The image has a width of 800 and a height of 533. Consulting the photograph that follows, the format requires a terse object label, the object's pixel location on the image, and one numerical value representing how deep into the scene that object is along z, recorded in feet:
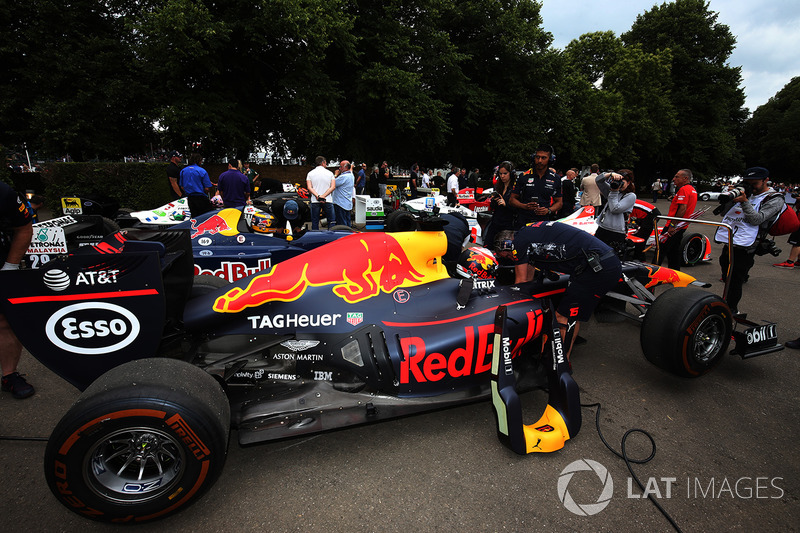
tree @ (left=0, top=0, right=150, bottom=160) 52.70
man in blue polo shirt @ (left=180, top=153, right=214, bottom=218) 25.93
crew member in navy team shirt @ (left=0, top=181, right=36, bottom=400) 10.21
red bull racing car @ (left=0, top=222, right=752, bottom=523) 6.84
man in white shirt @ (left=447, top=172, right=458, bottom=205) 50.19
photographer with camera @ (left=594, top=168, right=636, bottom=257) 19.61
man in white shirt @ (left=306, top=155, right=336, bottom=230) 30.78
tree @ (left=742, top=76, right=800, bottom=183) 146.10
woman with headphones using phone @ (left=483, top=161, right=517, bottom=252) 18.02
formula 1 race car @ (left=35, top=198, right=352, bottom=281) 16.93
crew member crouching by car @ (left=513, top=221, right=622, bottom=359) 10.89
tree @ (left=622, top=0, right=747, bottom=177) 117.39
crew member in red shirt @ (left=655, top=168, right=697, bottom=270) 20.87
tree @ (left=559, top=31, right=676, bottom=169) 94.43
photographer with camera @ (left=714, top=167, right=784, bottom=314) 14.35
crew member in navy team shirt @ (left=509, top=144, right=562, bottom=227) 16.60
